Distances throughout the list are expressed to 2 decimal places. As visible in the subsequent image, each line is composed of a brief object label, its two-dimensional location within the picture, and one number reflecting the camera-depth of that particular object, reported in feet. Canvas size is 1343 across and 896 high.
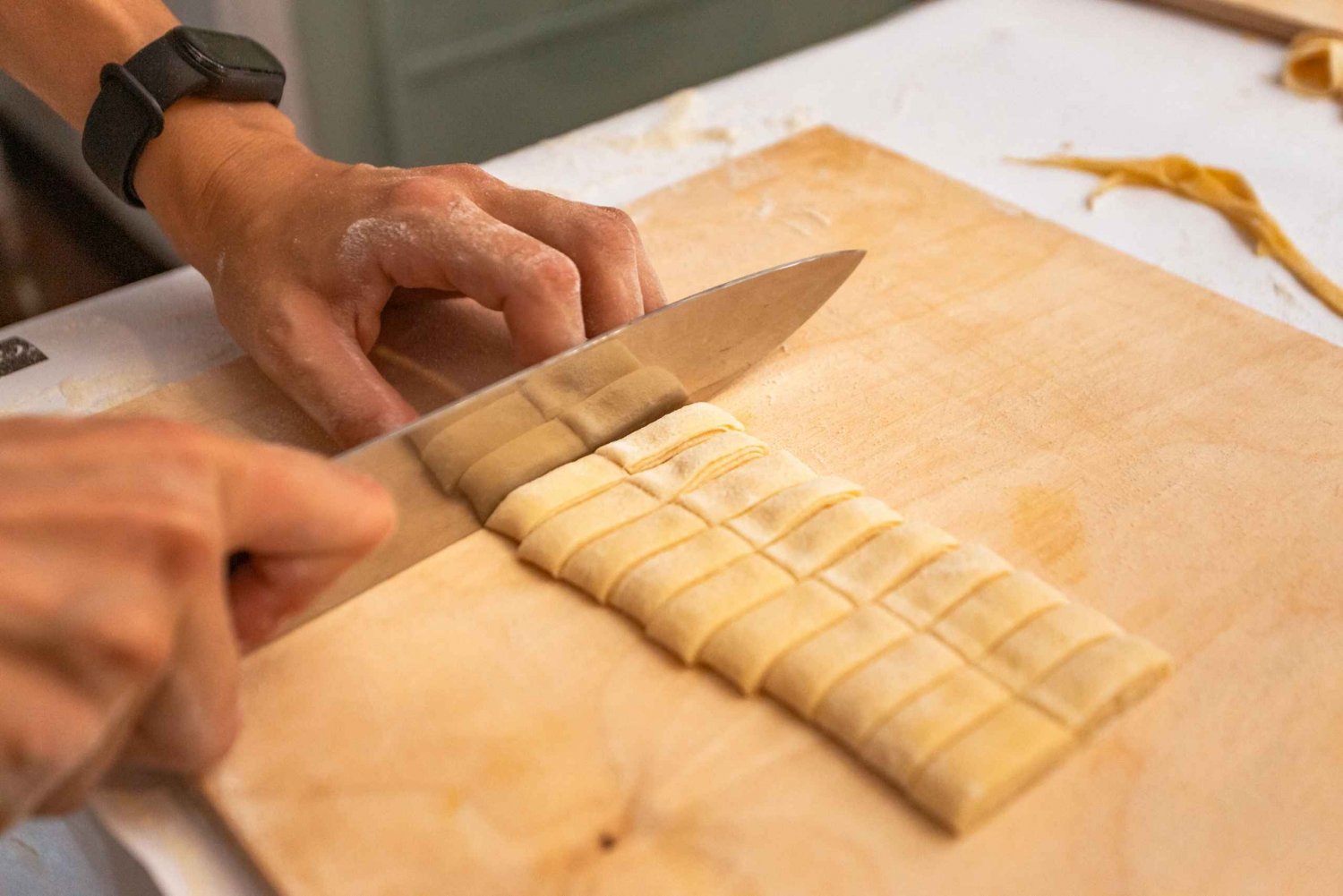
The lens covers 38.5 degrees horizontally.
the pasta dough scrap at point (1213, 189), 2.50
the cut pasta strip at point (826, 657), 1.80
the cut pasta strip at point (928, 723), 1.74
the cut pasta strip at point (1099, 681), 1.78
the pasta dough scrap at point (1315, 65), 2.89
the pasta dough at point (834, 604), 1.76
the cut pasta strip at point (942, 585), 1.86
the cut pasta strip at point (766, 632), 1.82
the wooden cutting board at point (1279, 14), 3.04
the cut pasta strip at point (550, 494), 1.96
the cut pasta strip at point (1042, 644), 1.81
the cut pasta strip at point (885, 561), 1.88
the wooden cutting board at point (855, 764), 1.73
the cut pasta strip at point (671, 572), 1.88
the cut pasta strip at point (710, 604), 1.85
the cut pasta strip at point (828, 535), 1.91
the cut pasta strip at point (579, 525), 1.93
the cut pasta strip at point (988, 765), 1.72
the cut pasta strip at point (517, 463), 1.99
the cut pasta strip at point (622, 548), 1.90
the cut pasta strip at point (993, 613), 1.84
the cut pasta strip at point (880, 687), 1.77
